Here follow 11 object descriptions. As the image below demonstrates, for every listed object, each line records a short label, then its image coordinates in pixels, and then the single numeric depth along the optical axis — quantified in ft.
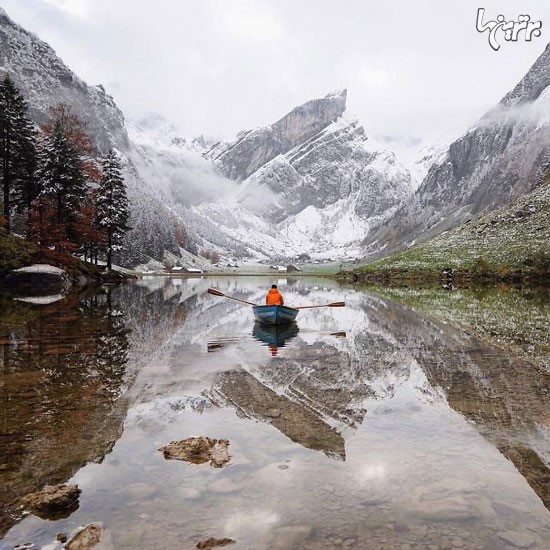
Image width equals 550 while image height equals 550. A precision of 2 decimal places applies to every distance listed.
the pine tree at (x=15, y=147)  164.96
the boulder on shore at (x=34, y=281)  145.28
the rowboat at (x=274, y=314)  84.28
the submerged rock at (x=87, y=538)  18.15
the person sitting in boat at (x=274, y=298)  88.48
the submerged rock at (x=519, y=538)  18.80
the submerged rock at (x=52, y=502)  20.63
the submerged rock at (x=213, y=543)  18.62
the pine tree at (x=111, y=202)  224.12
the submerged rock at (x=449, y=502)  21.01
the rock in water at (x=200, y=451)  26.61
